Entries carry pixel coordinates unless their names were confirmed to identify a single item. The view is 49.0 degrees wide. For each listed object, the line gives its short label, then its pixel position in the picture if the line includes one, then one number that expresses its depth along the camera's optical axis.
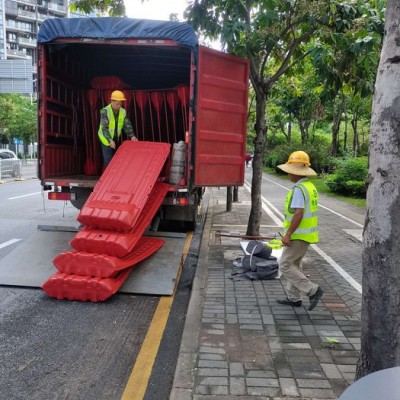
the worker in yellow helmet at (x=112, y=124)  7.27
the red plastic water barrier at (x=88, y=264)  4.86
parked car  22.40
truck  6.14
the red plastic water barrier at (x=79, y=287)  4.80
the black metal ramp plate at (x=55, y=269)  5.27
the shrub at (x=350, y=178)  17.66
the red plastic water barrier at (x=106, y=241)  5.02
